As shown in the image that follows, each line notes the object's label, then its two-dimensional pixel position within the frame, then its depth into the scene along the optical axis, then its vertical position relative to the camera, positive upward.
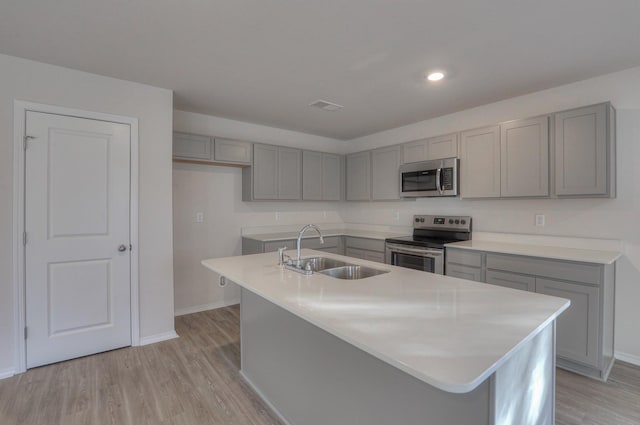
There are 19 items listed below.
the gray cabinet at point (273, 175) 4.04 +0.51
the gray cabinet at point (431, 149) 3.52 +0.78
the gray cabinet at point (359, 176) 4.56 +0.55
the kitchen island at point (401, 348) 0.99 -0.44
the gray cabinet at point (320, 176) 4.54 +0.55
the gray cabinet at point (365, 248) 4.06 -0.50
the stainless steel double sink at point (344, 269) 2.24 -0.43
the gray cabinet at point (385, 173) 4.16 +0.54
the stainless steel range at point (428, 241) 3.28 -0.33
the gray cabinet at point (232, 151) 3.72 +0.76
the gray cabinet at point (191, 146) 3.41 +0.75
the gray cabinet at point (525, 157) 2.81 +0.53
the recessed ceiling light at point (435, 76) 2.60 +1.18
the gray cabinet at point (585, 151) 2.47 +0.52
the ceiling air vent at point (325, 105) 3.33 +1.20
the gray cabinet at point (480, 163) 3.14 +0.53
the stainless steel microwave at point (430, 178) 3.48 +0.41
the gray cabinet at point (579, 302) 2.31 -0.68
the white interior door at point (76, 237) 2.47 -0.22
